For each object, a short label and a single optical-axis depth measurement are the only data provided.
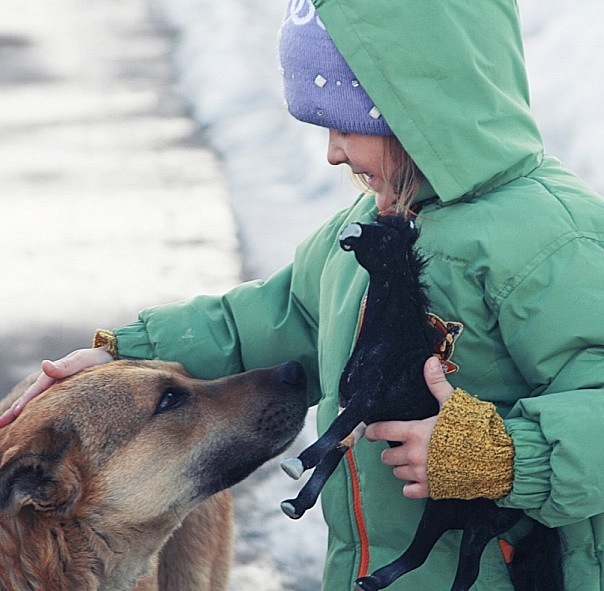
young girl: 4.10
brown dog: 5.02
